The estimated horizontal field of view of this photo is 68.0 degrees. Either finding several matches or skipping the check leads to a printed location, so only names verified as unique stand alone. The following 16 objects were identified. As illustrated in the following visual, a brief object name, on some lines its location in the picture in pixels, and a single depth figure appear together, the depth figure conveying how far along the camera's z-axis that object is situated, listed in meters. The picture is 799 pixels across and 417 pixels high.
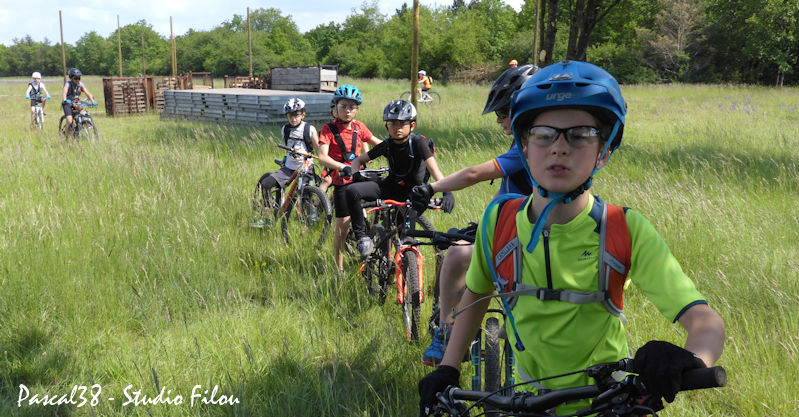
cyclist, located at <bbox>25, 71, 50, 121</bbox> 18.25
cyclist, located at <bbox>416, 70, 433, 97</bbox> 31.34
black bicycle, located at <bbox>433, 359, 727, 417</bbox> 1.21
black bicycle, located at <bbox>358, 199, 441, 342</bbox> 4.66
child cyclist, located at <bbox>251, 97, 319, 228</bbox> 7.69
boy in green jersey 1.68
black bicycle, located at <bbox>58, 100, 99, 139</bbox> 15.12
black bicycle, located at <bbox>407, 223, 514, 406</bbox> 3.07
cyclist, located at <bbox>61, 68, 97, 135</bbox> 15.10
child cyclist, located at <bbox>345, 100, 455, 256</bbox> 5.34
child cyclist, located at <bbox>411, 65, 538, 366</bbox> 3.28
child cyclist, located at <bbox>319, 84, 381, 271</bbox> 6.56
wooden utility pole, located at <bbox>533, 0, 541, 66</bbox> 24.28
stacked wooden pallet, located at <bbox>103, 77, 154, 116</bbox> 27.00
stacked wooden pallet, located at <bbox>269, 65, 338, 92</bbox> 28.39
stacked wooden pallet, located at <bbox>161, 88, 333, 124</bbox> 19.00
